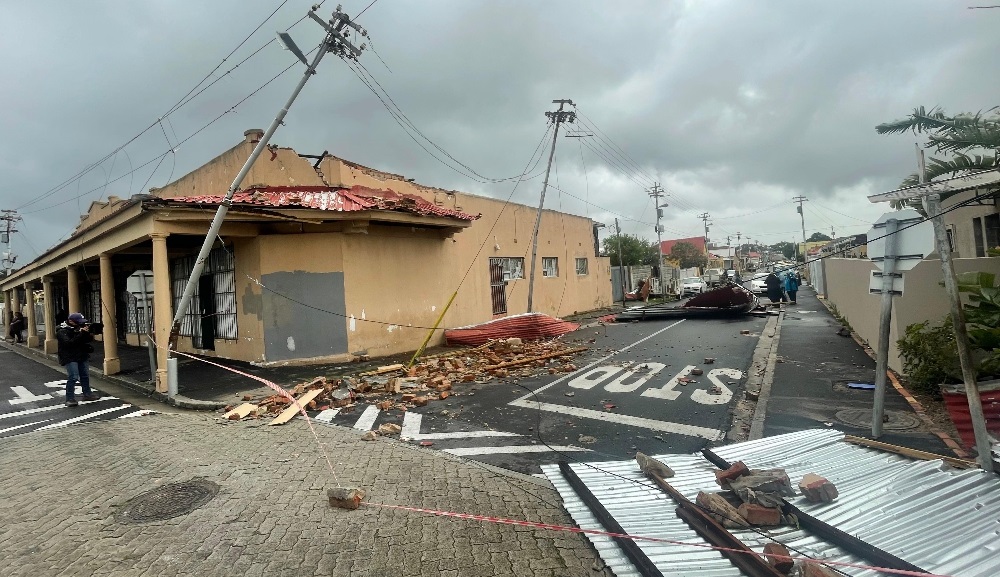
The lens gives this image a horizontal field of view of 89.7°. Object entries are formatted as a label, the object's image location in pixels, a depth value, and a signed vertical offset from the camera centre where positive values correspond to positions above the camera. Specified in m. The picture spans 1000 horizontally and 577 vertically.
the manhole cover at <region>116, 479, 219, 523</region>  4.35 -1.73
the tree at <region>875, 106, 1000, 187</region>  7.82 +2.01
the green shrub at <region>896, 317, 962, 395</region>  6.43 -1.23
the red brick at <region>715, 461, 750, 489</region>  4.04 -1.59
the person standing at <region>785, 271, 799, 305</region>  23.84 -0.66
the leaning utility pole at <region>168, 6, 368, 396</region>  8.06 +3.71
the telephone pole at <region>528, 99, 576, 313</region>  18.86 +6.85
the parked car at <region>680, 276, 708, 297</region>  36.47 -0.53
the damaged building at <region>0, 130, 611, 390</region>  10.75 +1.22
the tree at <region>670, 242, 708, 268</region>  72.81 +3.53
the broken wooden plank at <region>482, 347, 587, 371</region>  10.65 -1.58
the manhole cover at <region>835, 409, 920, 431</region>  5.76 -1.84
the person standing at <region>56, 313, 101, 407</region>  9.19 -0.54
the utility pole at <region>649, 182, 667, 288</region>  50.34 +8.48
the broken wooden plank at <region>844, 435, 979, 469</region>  3.97 -1.61
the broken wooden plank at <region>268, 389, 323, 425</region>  7.43 -1.62
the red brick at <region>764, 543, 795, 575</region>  2.89 -1.66
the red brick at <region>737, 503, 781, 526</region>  3.45 -1.66
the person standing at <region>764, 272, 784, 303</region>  23.06 -0.78
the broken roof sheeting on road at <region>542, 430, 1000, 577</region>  3.02 -1.70
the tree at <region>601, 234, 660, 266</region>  51.28 +3.44
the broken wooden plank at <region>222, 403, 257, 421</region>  7.78 -1.62
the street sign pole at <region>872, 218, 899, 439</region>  5.04 -0.59
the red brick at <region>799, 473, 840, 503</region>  3.65 -1.61
